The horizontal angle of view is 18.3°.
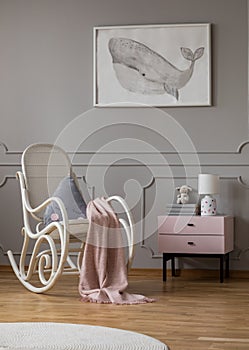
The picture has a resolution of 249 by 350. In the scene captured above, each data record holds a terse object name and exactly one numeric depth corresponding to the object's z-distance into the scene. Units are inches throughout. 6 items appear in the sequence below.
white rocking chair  188.1
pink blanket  186.9
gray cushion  200.5
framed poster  227.3
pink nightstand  212.4
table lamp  217.2
